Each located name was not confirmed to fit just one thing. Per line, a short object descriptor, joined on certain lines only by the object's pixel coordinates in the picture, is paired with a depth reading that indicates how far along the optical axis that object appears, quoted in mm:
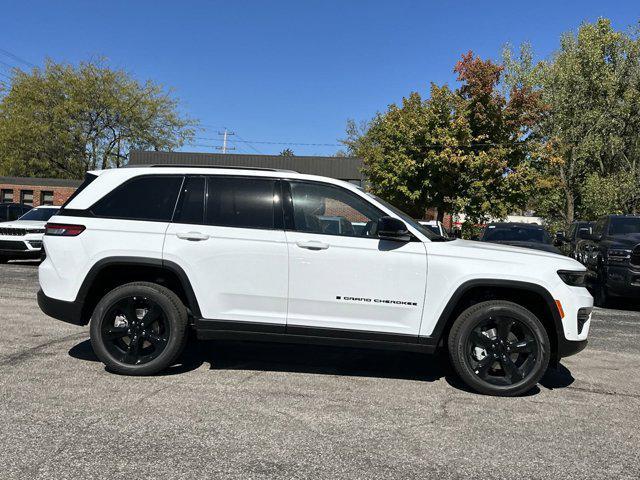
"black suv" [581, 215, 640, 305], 9281
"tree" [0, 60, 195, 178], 44000
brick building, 39000
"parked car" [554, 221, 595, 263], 10797
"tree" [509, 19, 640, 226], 26609
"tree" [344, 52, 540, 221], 21750
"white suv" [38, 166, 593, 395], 4523
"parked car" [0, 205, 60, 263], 13961
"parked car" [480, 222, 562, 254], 11055
